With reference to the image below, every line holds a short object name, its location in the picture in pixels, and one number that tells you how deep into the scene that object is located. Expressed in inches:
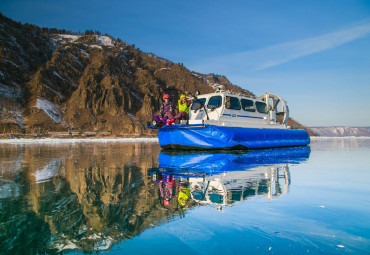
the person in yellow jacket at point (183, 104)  432.1
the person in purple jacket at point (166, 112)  413.4
